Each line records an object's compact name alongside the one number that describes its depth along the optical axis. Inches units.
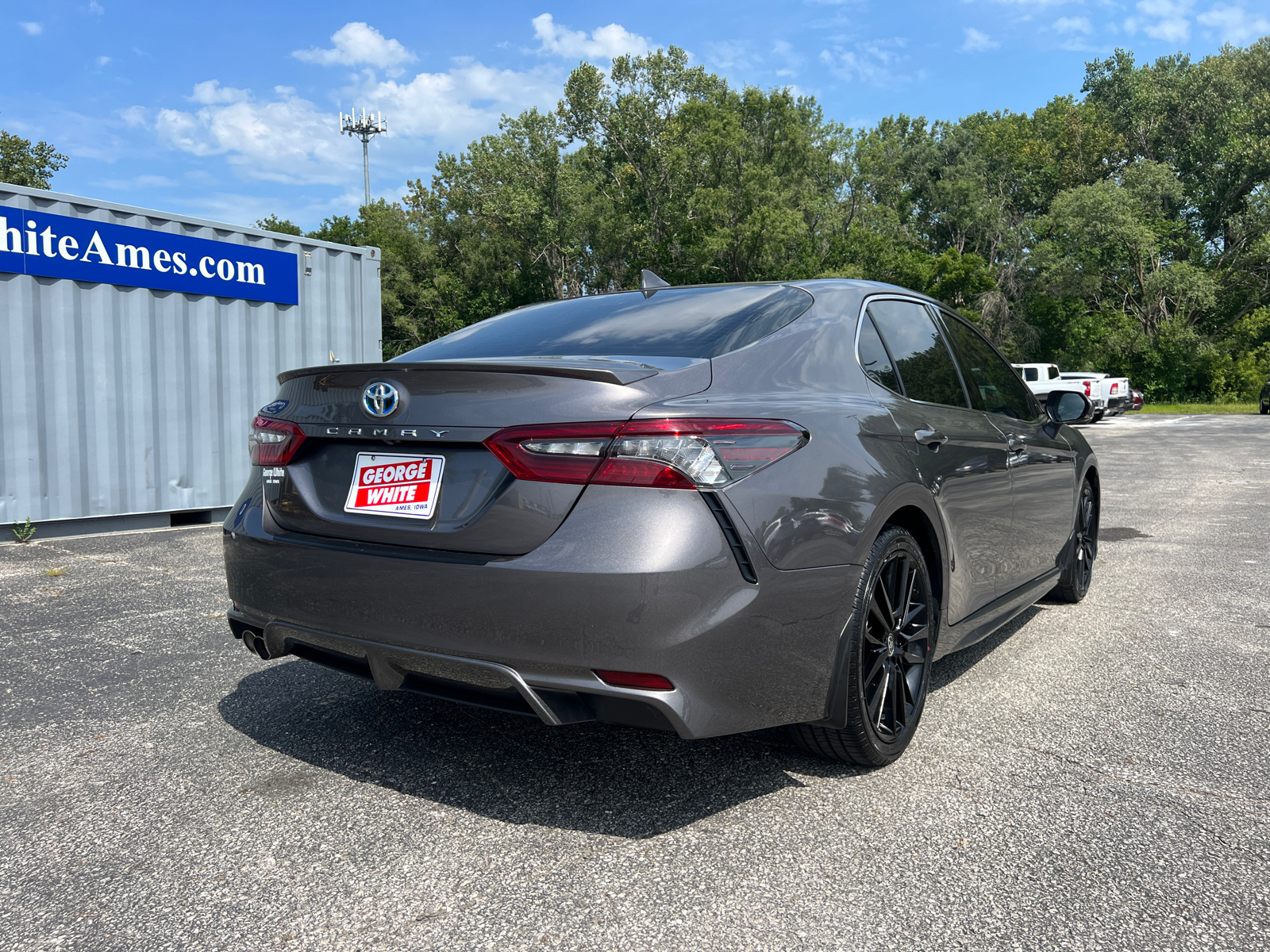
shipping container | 313.1
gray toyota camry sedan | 90.5
